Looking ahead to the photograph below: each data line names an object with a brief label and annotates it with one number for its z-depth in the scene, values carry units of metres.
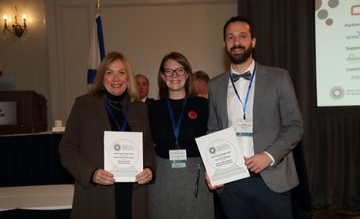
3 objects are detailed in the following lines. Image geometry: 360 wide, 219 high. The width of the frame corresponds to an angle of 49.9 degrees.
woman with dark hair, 2.50
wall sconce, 5.95
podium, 3.84
